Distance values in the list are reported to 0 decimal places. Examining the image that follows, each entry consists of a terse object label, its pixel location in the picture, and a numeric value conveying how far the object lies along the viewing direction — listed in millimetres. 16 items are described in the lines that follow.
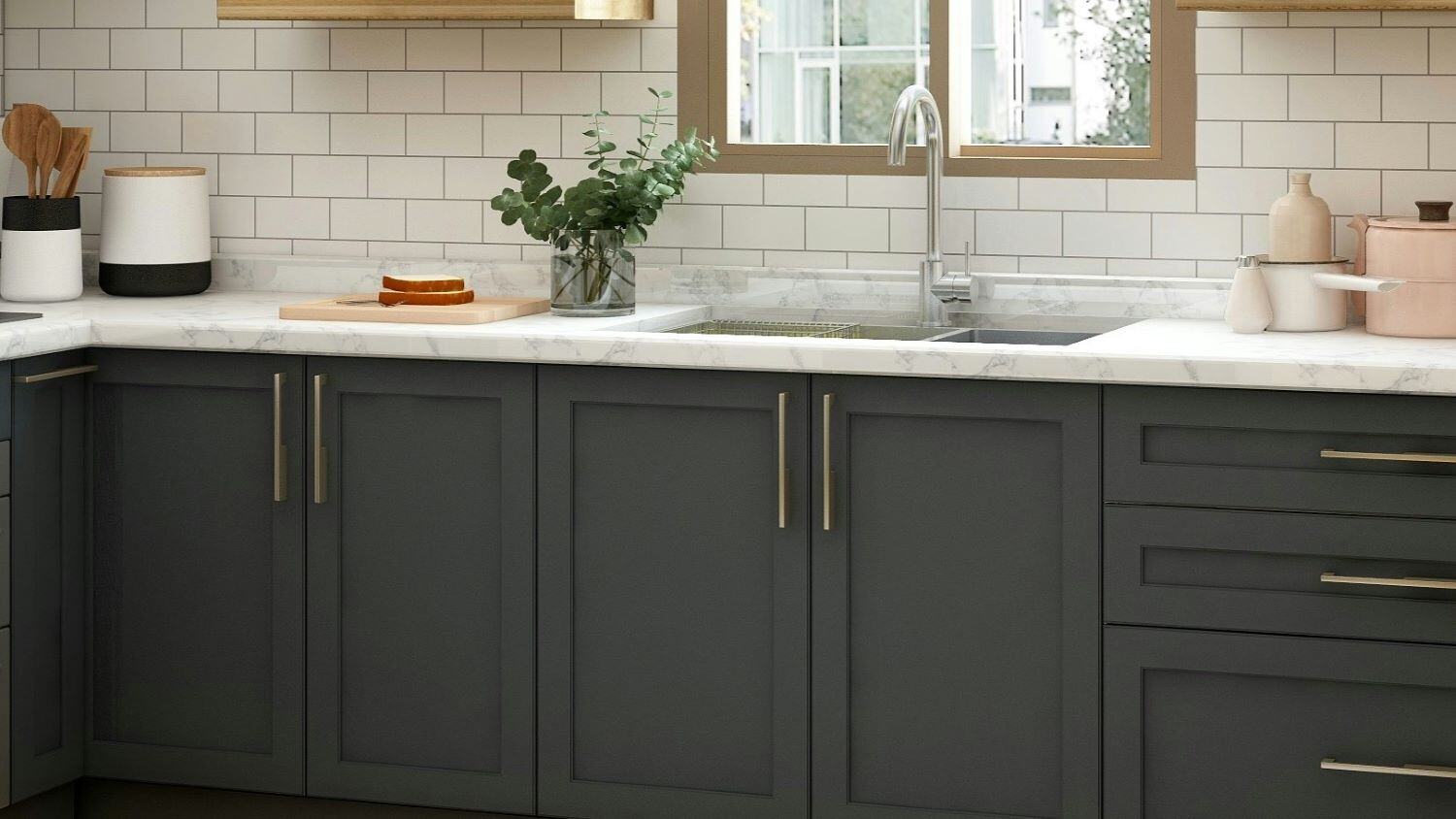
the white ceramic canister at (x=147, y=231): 3824
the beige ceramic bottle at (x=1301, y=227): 3252
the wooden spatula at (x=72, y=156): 3789
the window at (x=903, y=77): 3711
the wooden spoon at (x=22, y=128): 3729
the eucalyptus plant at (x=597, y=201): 3469
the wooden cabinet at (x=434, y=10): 3516
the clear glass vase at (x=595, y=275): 3473
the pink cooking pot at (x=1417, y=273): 3021
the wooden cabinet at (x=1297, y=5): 3119
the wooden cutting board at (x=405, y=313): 3305
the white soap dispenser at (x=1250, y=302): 3115
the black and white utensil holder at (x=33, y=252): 3721
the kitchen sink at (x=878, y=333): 3514
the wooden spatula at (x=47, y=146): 3748
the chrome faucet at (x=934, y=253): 3457
